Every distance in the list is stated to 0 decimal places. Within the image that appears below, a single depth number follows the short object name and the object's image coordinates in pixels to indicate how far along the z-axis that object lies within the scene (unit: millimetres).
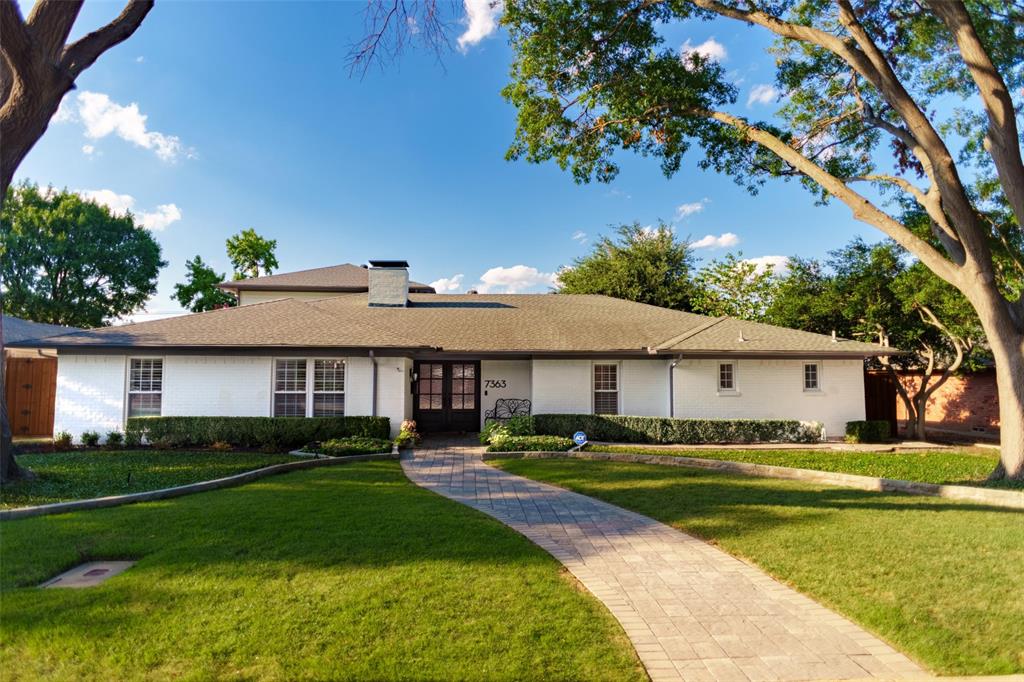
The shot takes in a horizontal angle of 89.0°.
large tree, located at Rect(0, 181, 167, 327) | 32188
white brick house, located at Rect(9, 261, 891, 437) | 14766
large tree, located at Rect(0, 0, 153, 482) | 6820
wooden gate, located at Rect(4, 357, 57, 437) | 16766
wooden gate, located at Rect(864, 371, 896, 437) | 19266
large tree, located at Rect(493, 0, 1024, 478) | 9781
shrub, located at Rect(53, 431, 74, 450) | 13586
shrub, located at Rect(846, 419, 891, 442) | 16016
